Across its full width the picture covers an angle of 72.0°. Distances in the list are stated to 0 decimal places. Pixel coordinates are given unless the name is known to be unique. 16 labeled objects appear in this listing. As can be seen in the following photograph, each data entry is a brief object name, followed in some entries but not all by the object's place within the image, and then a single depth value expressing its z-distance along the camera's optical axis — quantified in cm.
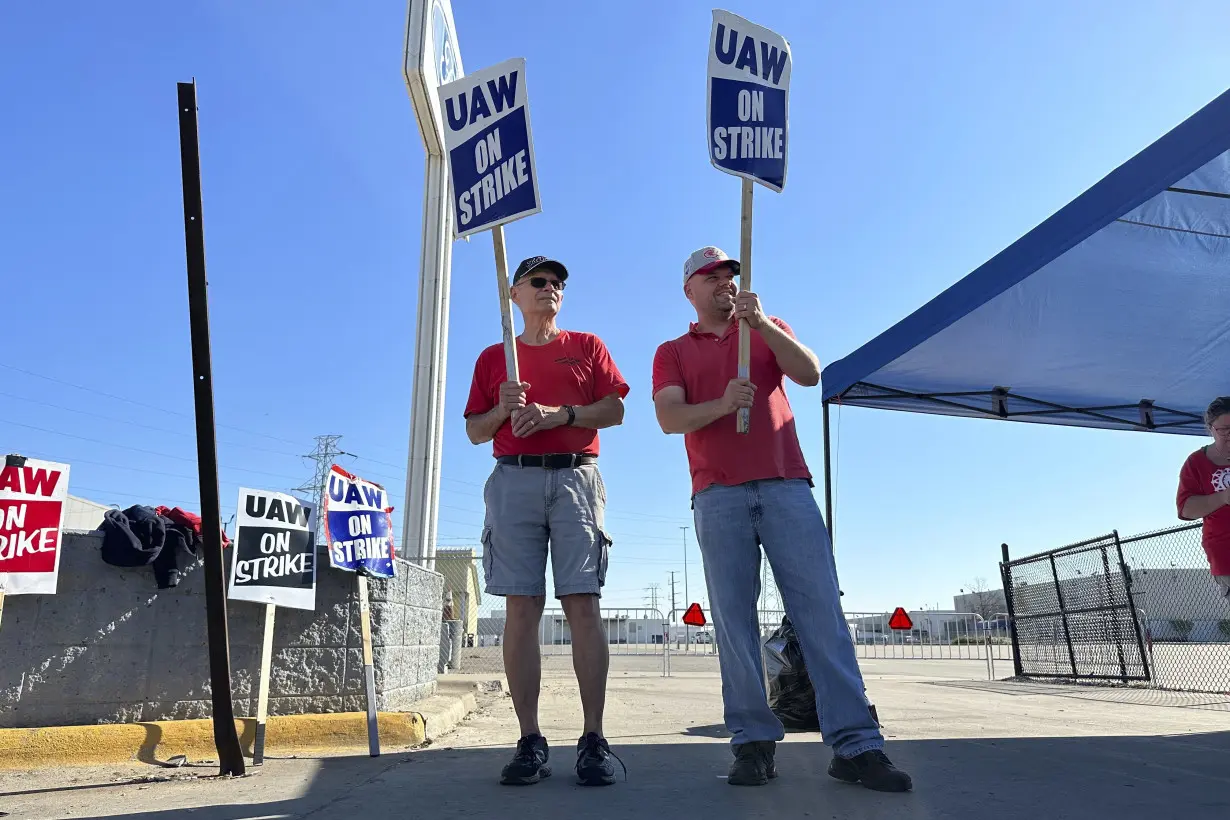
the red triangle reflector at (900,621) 1612
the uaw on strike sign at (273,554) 435
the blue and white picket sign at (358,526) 459
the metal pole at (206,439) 341
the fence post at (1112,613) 879
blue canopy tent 384
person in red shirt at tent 484
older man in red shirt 319
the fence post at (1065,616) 955
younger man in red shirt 290
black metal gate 876
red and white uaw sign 400
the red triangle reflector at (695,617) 1576
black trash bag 444
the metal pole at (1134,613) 850
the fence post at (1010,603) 1058
